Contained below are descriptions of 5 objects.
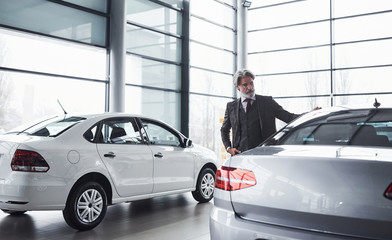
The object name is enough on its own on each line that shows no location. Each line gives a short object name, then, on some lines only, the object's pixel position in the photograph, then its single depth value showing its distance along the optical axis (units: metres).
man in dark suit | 3.71
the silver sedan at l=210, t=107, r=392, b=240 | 1.63
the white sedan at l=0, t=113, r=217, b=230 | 3.95
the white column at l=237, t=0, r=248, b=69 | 15.43
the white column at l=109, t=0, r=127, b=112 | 10.24
